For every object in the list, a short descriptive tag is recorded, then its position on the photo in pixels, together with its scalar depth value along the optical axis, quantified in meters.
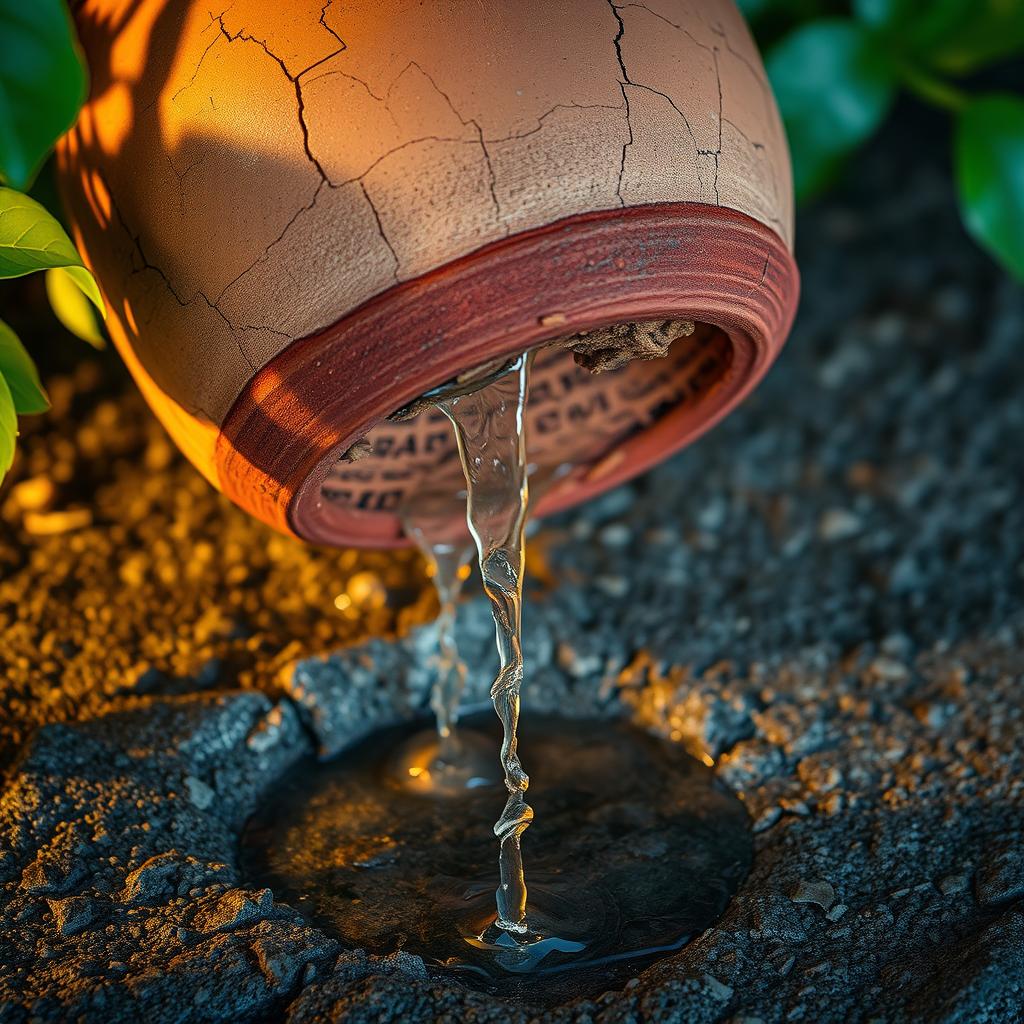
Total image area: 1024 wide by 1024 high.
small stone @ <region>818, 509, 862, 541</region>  1.17
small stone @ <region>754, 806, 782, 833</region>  1.05
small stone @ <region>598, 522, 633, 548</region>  1.16
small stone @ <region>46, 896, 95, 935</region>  1.00
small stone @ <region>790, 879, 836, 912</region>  1.02
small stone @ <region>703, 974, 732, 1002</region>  0.99
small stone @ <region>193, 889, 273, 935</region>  1.01
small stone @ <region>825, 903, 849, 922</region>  1.01
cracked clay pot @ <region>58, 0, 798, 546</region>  0.97
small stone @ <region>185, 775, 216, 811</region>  1.05
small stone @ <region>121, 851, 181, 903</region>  1.01
